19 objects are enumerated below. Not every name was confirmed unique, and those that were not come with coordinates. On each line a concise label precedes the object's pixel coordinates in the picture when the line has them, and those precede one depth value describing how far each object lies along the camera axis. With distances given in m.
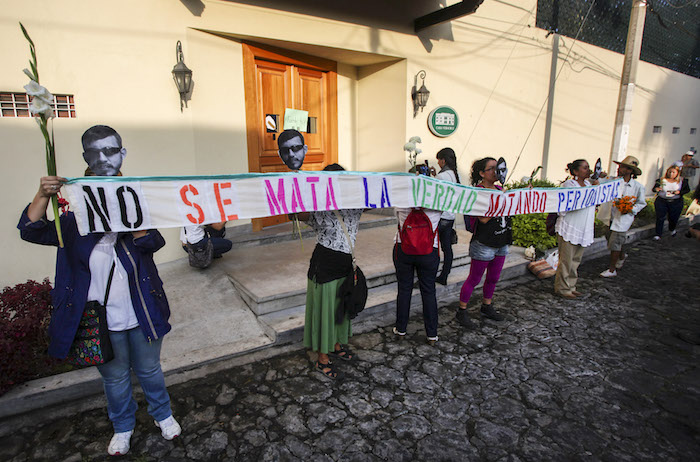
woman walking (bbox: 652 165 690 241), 8.40
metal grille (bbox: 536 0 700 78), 9.65
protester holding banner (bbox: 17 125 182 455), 2.28
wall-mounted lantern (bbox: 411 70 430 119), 7.30
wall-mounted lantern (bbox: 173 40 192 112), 4.98
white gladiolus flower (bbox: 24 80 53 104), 1.93
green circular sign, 7.75
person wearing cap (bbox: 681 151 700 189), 9.62
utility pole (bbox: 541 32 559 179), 9.66
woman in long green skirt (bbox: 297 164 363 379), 3.20
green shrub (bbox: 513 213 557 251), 6.57
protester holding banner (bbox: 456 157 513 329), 4.19
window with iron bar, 4.22
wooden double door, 6.07
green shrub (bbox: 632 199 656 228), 9.64
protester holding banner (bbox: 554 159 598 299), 4.93
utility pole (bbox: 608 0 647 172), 7.83
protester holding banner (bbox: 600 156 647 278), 5.86
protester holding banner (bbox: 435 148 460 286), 4.79
